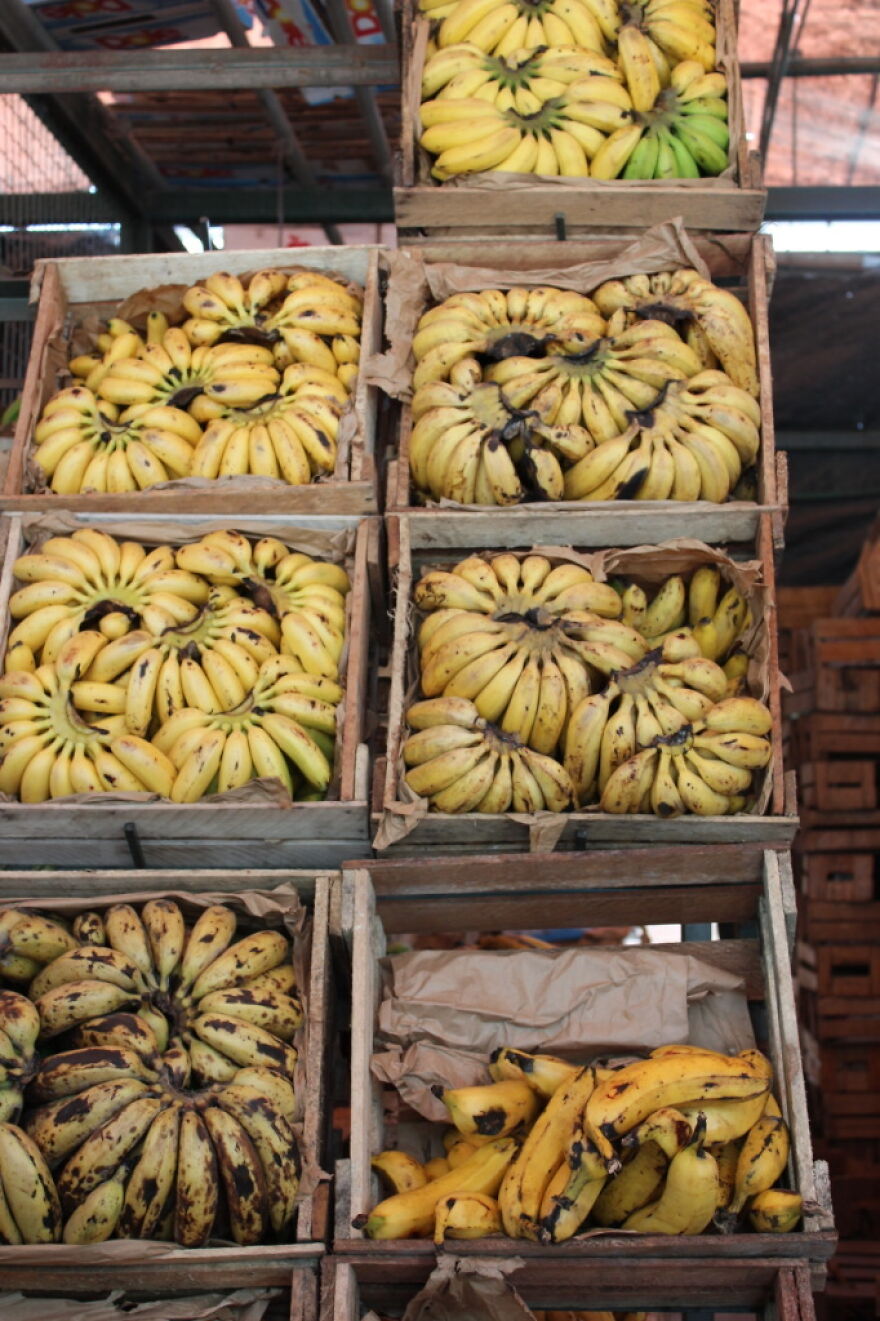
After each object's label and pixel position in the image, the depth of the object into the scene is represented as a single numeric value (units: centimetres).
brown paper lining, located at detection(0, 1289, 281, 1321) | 249
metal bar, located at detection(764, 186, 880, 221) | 605
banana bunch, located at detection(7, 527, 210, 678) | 347
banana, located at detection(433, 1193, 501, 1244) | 245
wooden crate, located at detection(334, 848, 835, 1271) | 270
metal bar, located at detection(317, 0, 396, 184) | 529
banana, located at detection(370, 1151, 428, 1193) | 273
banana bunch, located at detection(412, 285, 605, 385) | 380
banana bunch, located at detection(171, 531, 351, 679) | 344
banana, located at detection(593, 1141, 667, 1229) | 245
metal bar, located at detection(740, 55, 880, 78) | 564
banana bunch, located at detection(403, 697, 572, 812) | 304
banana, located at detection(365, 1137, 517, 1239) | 254
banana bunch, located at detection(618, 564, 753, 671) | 347
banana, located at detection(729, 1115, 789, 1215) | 249
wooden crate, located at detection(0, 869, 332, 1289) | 249
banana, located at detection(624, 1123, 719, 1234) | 233
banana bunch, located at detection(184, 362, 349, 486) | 374
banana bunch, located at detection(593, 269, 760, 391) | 377
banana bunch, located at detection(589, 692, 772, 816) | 299
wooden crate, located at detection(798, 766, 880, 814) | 576
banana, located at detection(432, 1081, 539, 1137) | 266
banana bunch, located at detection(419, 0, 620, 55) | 434
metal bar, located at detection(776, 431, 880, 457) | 696
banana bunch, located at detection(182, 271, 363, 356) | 401
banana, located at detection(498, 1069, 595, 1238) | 244
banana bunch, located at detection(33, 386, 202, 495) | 379
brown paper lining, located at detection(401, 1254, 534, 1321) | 238
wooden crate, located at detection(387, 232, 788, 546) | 345
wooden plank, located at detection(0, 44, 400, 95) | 436
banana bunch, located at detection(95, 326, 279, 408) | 387
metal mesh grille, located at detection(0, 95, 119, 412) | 607
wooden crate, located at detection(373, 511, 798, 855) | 297
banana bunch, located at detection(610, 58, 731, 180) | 408
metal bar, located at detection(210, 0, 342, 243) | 525
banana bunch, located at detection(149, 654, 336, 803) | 318
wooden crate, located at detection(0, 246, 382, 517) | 366
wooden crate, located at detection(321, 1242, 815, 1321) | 240
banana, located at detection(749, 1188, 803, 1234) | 244
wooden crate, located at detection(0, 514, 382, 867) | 308
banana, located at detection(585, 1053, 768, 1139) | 237
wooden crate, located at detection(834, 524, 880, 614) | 590
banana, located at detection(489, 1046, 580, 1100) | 270
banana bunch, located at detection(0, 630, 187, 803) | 318
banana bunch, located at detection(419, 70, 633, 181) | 409
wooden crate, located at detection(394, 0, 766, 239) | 395
